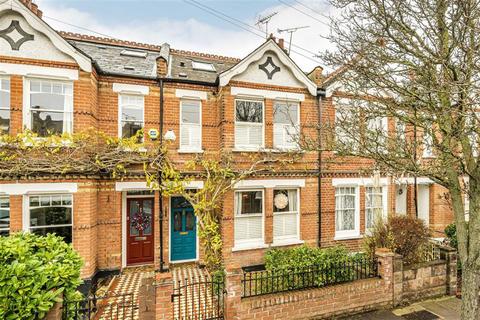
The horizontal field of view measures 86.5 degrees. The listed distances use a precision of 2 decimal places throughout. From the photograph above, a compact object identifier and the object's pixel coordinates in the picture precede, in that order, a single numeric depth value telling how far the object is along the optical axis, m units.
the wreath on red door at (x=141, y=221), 9.22
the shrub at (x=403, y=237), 7.20
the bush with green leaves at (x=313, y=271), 6.29
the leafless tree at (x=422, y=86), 4.45
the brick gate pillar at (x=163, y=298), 5.02
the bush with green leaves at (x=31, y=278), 3.91
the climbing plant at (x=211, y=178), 8.22
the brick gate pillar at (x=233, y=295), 5.36
